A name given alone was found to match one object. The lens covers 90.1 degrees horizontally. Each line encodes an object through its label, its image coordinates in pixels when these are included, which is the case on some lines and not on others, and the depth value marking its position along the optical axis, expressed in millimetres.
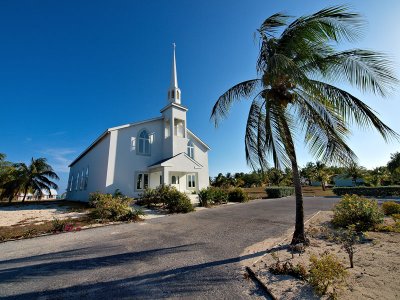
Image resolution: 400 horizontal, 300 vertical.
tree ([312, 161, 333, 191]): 51781
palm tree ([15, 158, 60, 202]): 30919
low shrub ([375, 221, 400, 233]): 7391
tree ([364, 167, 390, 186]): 35288
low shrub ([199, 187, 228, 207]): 17469
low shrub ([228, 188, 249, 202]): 22219
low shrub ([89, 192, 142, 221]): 11495
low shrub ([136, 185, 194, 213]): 14305
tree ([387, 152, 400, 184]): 44062
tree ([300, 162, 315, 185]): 58766
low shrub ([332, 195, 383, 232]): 7938
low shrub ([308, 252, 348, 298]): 3527
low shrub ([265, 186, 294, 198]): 29844
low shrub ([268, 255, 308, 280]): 4161
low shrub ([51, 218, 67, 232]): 8995
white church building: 18172
